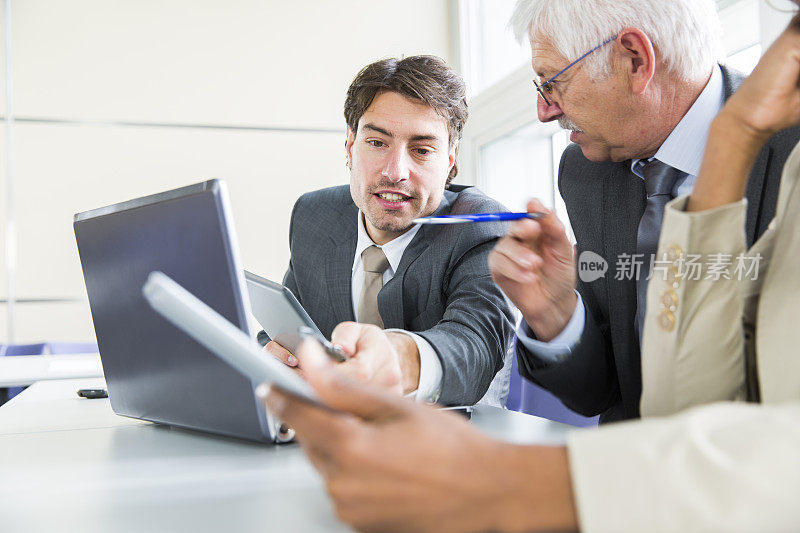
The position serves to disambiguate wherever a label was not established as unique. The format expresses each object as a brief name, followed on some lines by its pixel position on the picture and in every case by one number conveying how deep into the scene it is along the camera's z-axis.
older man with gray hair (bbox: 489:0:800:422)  1.30
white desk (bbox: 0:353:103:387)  2.04
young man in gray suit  1.57
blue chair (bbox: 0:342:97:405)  3.16
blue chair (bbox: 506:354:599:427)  1.59
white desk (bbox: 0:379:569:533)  0.61
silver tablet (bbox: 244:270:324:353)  1.11
